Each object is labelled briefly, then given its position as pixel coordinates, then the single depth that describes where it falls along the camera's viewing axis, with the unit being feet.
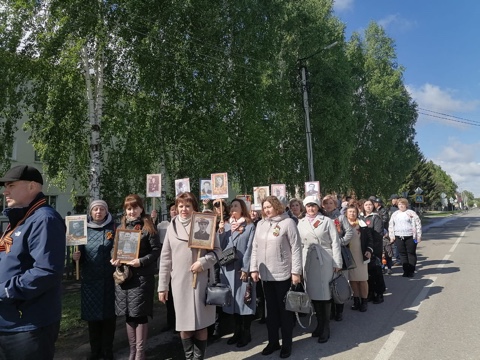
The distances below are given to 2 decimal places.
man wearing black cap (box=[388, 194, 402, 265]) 37.32
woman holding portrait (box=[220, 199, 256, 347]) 16.02
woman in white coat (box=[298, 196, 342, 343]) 16.08
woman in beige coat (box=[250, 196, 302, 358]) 14.39
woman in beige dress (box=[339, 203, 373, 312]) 20.43
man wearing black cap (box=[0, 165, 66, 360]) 7.36
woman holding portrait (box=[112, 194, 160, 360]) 13.01
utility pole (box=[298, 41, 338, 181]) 55.16
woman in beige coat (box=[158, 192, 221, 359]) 12.14
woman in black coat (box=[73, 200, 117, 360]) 13.71
